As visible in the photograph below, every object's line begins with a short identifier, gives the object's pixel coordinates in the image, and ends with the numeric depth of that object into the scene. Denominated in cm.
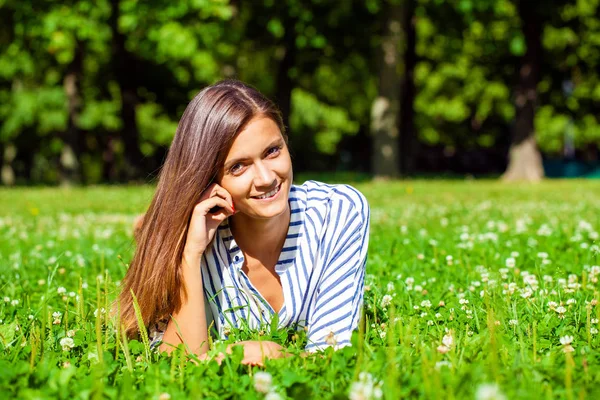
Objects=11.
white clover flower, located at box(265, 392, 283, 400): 222
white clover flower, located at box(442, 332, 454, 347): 290
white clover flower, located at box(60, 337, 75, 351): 318
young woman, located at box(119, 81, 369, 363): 333
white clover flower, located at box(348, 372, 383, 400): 219
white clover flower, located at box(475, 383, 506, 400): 180
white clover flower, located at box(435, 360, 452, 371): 258
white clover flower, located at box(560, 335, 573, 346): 286
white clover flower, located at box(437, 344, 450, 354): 273
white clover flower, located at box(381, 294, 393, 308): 404
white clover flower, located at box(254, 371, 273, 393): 233
